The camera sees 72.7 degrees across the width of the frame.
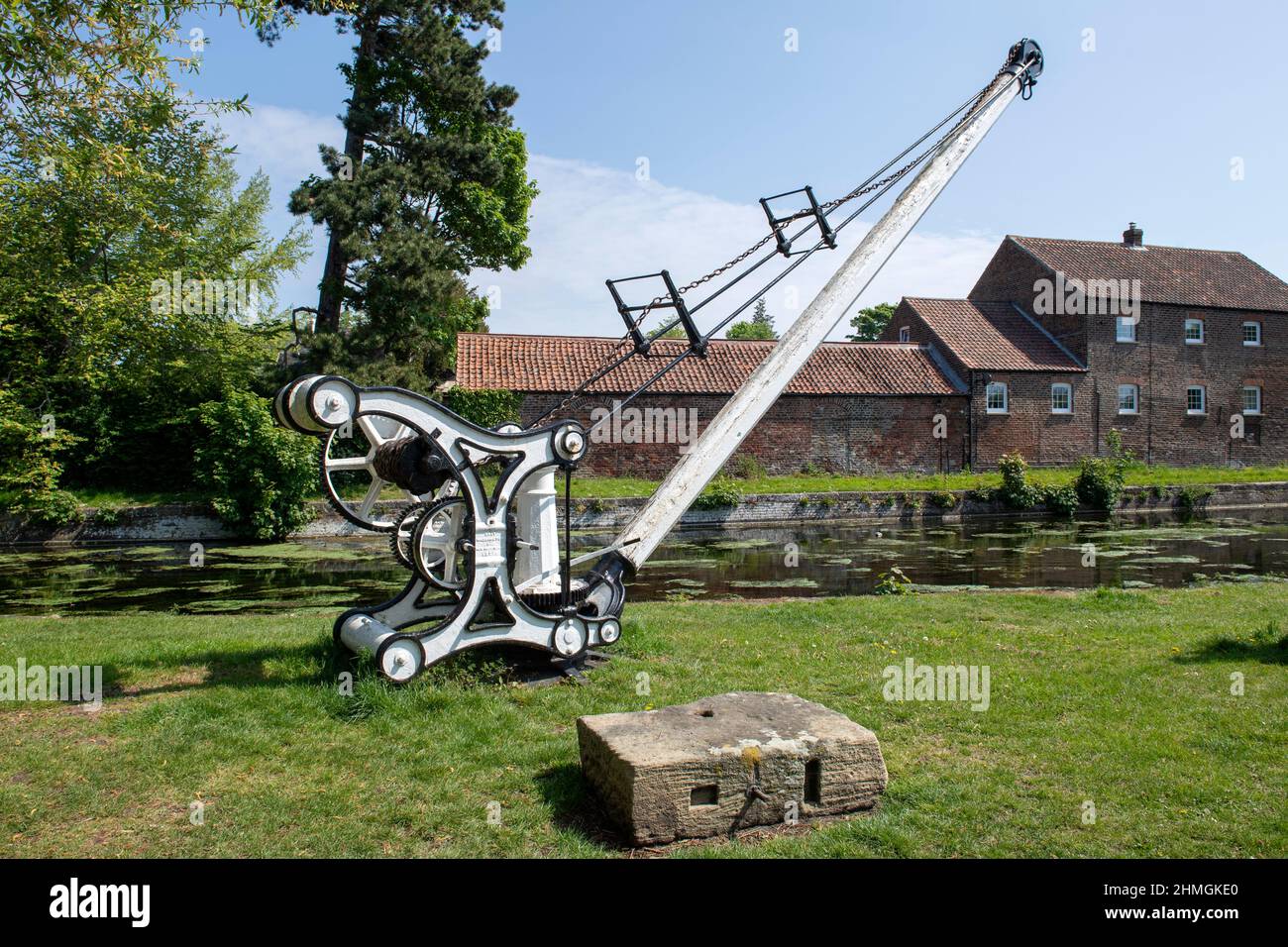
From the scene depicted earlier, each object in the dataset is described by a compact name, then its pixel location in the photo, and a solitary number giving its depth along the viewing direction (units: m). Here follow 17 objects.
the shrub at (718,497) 24.75
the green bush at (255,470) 20.80
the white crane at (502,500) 5.54
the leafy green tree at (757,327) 80.95
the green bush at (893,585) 11.76
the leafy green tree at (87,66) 6.15
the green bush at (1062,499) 26.11
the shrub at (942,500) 26.75
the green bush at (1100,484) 26.83
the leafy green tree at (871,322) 67.81
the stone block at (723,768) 3.74
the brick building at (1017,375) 30.72
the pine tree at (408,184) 25.20
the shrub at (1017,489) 26.98
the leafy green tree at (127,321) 20.48
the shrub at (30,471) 20.16
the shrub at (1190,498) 27.86
